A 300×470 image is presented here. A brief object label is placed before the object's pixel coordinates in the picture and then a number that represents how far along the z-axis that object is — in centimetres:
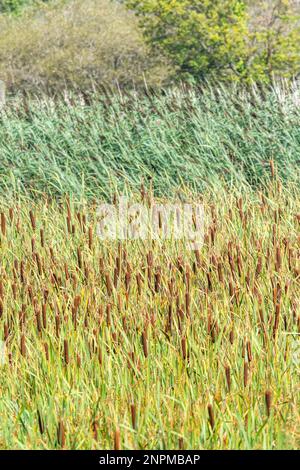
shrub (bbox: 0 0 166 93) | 2441
